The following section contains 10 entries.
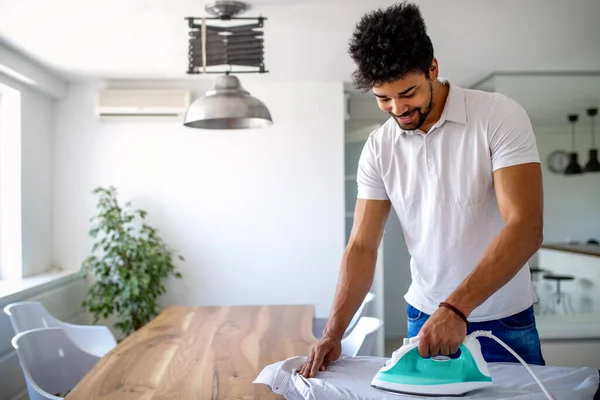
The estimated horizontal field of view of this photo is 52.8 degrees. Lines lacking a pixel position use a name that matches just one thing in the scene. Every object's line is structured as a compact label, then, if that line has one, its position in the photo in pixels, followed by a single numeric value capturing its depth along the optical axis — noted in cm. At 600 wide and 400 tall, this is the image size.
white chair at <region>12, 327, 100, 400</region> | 270
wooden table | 203
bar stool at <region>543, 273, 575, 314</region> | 455
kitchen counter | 418
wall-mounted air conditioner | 496
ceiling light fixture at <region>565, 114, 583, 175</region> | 464
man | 145
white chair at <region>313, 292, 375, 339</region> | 362
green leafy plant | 464
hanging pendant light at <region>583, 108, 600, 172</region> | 465
